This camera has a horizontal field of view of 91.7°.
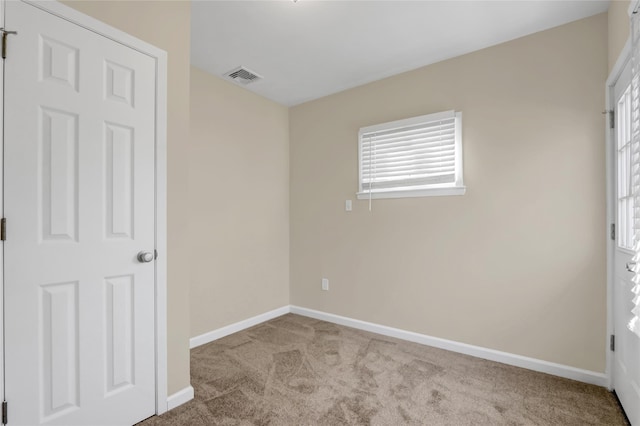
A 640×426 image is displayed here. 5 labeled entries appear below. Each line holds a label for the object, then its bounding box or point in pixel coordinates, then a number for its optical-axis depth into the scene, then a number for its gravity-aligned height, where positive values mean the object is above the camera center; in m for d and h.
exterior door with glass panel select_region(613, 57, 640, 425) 1.70 -0.35
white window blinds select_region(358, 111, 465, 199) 2.73 +0.52
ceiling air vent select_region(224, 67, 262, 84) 2.96 +1.34
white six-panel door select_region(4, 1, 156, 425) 1.38 -0.07
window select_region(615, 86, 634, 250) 1.80 +0.24
